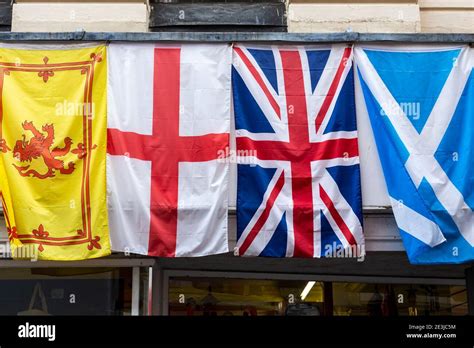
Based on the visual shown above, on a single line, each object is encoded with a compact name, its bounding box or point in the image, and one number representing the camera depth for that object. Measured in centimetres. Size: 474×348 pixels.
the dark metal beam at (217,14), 969
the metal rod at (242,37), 812
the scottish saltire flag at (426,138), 753
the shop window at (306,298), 942
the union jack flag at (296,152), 758
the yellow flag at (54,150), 748
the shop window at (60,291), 878
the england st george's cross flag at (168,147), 754
